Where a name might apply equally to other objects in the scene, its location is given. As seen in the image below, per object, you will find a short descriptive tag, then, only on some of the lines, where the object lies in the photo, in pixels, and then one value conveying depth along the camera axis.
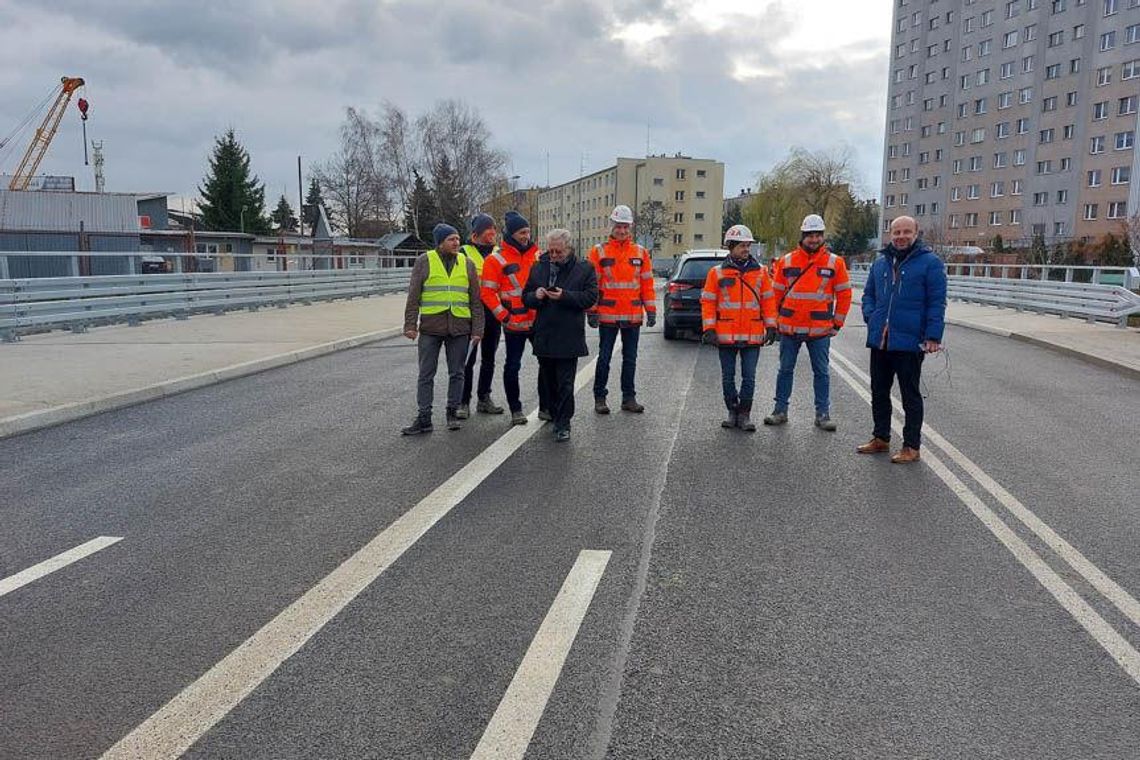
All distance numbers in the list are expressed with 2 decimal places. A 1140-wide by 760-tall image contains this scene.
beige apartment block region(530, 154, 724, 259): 107.38
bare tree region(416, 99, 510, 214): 65.81
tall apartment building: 59.97
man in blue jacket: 6.74
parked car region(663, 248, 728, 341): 15.03
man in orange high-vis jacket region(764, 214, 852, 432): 7.85
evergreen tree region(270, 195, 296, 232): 104.71
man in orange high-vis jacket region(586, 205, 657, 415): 8.48
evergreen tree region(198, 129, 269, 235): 71.69
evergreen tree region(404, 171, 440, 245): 65.62
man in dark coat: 7.35
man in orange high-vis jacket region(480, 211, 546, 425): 7.89
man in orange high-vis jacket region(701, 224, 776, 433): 7.78
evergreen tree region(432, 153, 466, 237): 64.69
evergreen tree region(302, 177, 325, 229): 107.00
